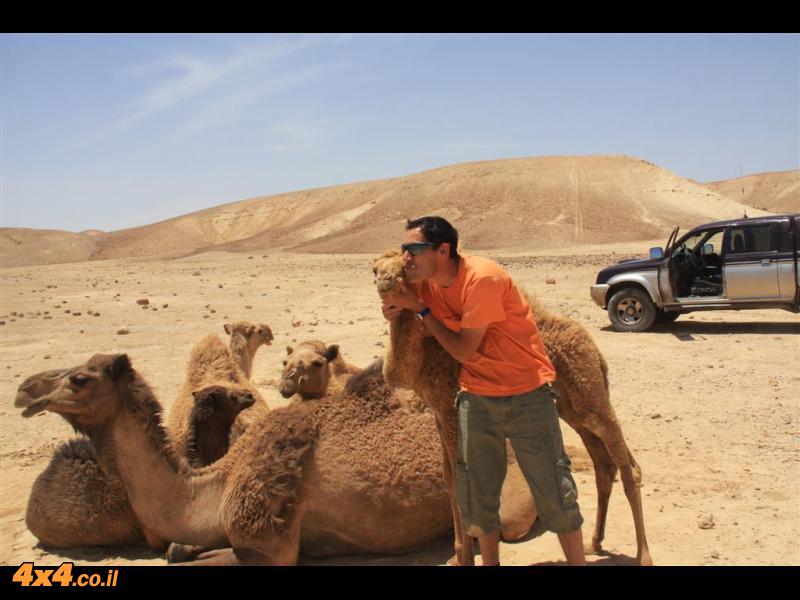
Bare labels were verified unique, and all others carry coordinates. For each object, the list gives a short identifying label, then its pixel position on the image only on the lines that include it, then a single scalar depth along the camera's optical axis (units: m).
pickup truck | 13.84
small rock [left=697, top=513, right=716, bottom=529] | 5.68
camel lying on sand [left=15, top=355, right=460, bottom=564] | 4.91
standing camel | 4.43
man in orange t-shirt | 3.90
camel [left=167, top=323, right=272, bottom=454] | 6.56
